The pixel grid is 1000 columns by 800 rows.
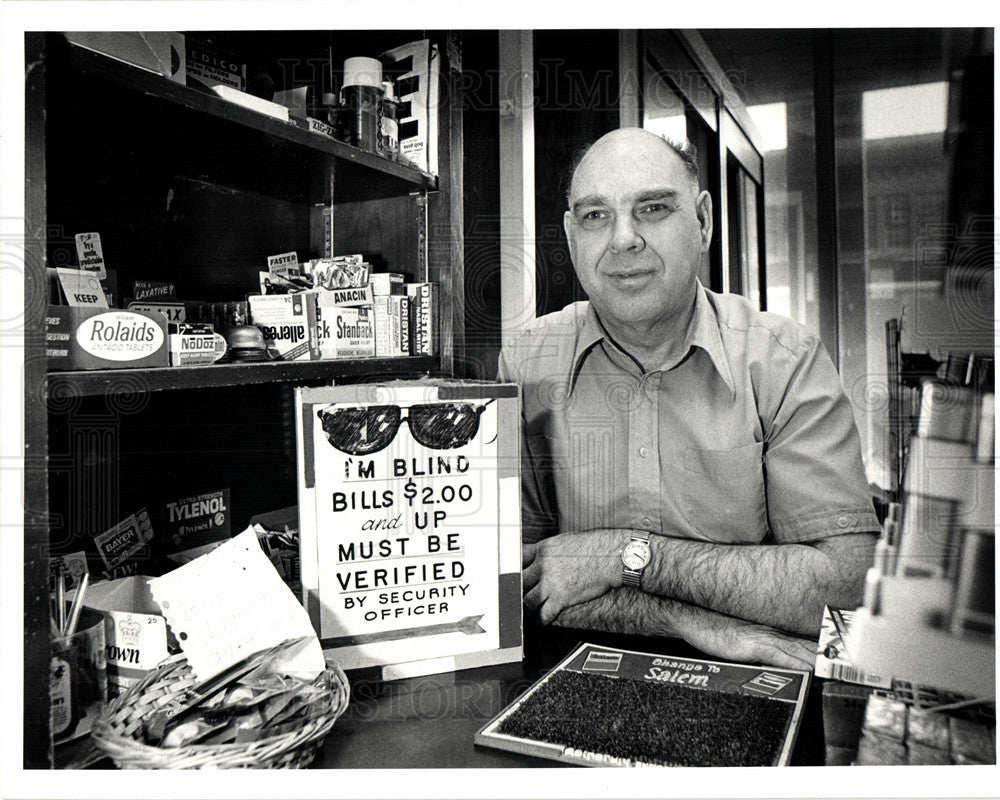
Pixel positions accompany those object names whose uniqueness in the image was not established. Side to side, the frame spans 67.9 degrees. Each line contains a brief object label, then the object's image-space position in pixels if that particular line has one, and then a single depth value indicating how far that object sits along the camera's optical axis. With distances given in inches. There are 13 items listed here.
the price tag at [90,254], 51.4
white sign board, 47.0
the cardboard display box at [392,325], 63.7
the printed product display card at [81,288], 43.6
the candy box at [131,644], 41.9
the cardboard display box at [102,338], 37.8
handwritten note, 41.9
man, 55.9
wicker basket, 35.2
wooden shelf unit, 35.6
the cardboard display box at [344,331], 57.6
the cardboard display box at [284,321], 55.2
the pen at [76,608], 39.4
